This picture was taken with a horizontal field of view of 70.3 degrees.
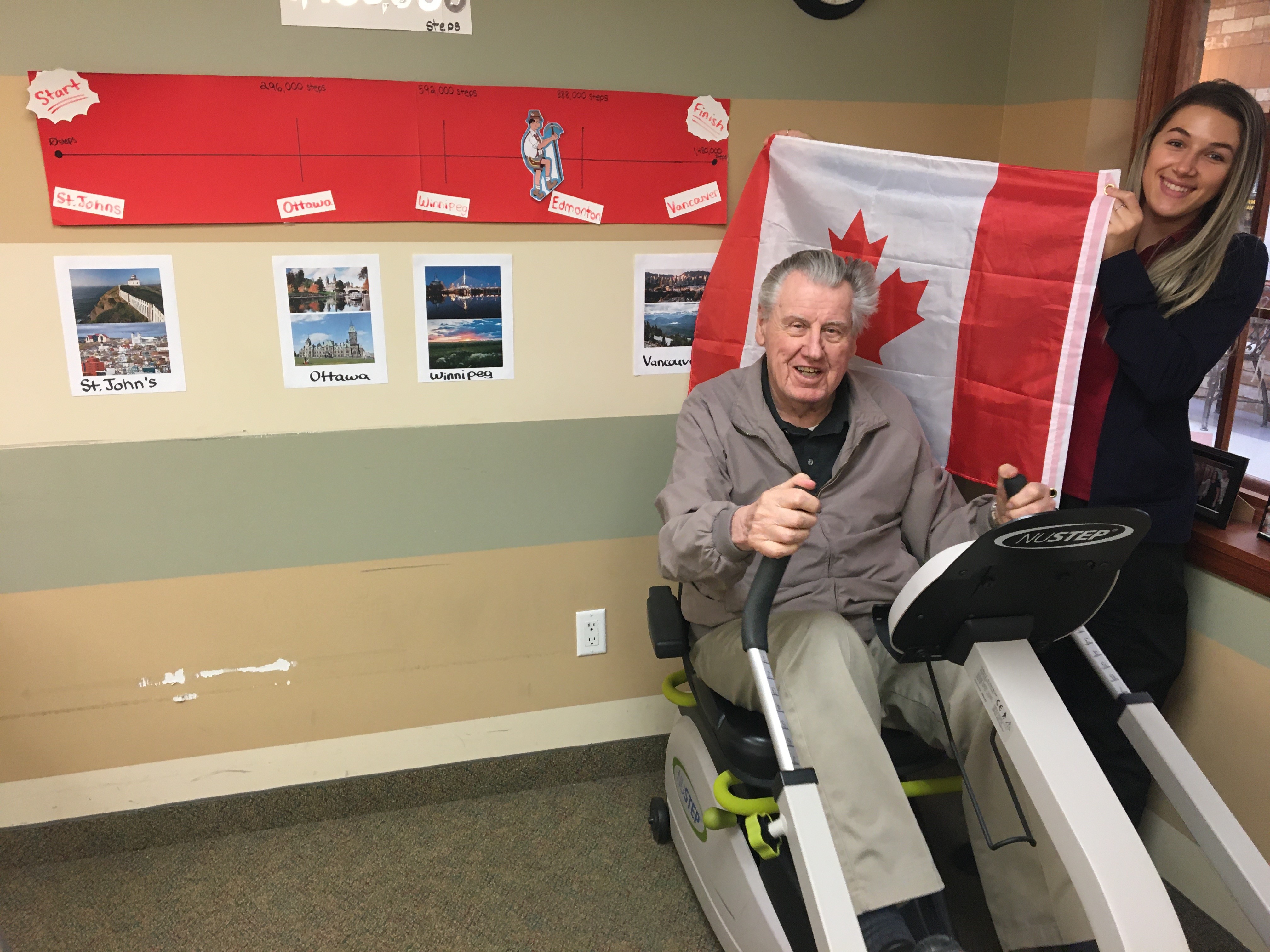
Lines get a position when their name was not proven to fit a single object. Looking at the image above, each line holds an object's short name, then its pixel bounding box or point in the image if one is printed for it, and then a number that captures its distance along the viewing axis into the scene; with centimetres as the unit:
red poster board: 181
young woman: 164
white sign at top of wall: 184
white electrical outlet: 234
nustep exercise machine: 120
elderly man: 141
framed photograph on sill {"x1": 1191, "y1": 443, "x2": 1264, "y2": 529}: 183
